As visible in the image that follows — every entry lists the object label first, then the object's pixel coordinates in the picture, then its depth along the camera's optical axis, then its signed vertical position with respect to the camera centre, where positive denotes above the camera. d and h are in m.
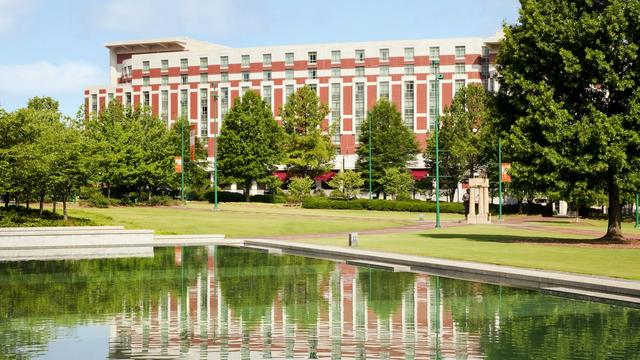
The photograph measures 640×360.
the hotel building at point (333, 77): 112.25 +16.93
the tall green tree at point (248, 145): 87.56 +5.39
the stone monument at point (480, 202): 60.19 -0.42
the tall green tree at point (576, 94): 33.31 +4.38
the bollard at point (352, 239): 34.03 -1.78
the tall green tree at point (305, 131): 89.56 +7.07
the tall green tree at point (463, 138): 81.81 +5.91
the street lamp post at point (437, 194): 49.86 +0.14
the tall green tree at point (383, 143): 90.56 +5.81
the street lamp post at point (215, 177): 72.61 +1.63
